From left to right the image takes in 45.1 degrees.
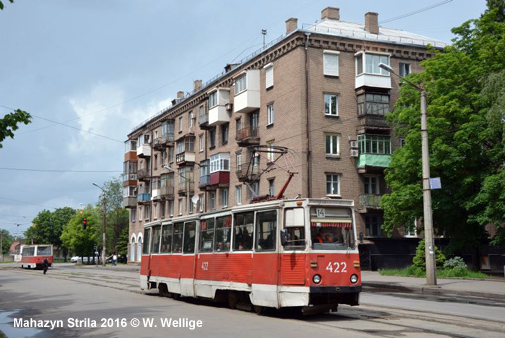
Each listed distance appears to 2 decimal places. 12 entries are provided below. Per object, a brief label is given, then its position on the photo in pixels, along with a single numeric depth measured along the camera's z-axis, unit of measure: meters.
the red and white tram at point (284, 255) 13.65
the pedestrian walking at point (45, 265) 48.78
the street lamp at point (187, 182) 55.88
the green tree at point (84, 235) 99.50
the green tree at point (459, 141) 31.16
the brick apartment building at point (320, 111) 42.00
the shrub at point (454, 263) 31.51
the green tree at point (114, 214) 95.50
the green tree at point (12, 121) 10.86
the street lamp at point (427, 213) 24.92
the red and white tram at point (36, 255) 64.69
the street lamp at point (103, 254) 74.80
